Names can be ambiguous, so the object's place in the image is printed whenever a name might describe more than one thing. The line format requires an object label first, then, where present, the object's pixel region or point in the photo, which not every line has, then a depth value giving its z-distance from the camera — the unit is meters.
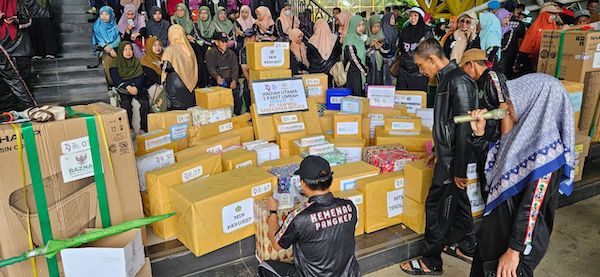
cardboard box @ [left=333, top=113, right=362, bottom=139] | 3.22
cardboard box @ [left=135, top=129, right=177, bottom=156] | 2.57
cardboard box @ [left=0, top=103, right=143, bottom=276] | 1.62
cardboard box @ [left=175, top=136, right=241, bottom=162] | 2.64
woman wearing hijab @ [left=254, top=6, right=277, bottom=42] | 6.25
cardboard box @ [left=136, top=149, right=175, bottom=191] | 2.38
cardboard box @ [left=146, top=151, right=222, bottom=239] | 2.21
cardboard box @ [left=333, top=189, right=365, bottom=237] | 2.43
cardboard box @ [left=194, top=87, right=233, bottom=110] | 3.08
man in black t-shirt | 1.64
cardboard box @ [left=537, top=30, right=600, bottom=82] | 3.37
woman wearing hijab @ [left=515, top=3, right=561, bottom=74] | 5.23
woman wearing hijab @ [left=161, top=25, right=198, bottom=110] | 4.10
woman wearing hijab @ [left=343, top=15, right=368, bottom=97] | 5.07
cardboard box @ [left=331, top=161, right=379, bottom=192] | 2.49
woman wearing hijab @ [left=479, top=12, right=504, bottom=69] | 4.63
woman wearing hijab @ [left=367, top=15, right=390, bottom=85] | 5.38
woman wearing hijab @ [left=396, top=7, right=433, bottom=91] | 5.11
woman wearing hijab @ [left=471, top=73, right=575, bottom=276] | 1.36
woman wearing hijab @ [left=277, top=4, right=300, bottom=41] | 6.48
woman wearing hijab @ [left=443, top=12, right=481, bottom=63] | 4.55
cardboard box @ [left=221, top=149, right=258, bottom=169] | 2.59
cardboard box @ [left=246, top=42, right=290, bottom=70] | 3.35
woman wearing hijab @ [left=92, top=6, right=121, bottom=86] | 5.04
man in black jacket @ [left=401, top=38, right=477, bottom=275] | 2.10
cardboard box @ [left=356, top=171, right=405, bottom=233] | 2.48
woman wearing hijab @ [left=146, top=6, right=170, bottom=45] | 5.72
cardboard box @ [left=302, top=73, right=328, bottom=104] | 3.62
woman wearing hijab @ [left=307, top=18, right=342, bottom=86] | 5.52
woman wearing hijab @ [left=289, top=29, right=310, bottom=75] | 5.80
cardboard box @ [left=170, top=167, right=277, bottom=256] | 2.06
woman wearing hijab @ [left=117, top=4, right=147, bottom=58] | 5.54
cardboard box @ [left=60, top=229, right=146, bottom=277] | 1.56
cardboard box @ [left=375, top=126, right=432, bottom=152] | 3.10
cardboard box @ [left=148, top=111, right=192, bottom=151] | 2.89
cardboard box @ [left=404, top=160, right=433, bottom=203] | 2.46
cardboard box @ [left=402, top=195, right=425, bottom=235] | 2.53
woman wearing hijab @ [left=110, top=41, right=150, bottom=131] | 4.75
